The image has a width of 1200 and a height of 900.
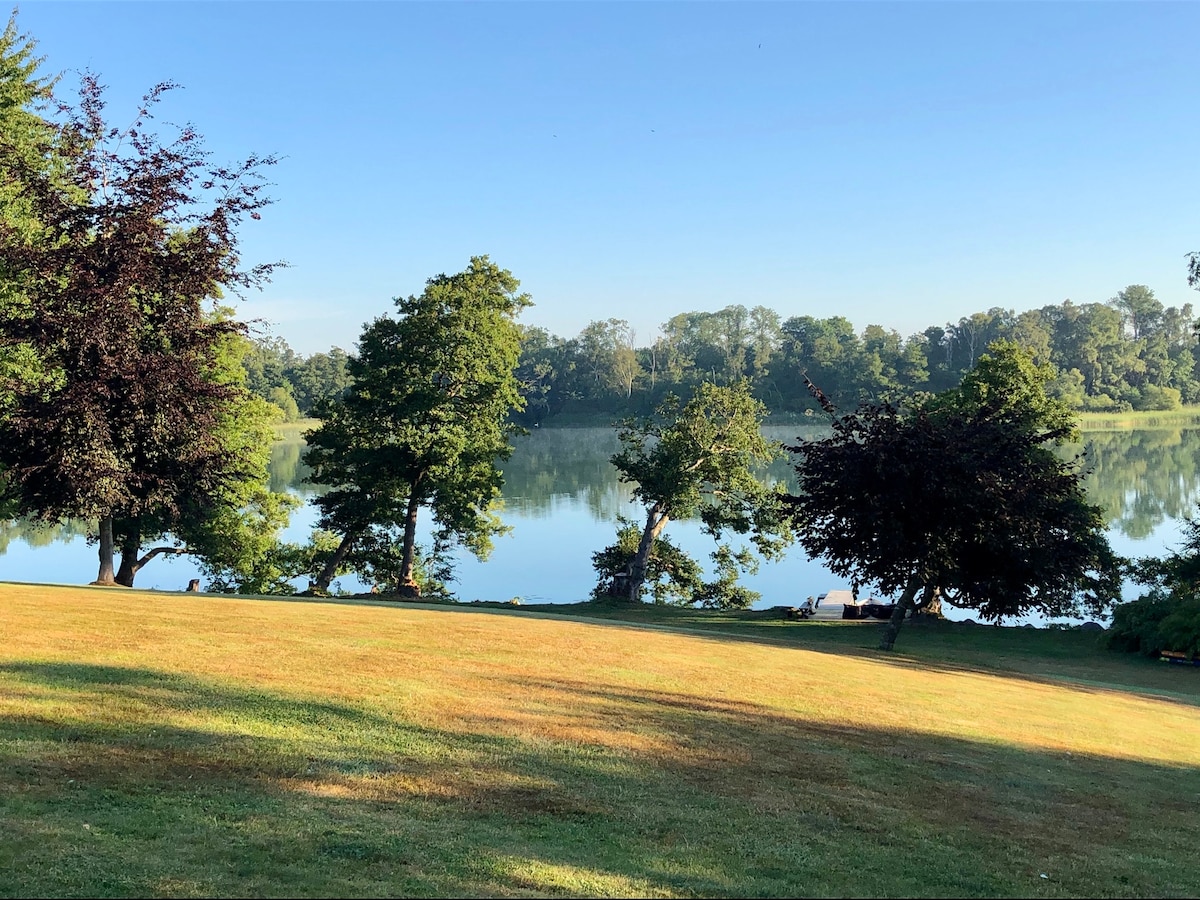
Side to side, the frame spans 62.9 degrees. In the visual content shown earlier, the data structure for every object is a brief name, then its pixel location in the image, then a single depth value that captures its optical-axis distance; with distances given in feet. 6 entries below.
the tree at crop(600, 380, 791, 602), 127.54
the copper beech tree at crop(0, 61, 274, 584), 73.77
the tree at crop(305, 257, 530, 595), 118.62
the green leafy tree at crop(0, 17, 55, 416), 78.48
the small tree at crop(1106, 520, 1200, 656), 78.59
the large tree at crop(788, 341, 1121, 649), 73.67
